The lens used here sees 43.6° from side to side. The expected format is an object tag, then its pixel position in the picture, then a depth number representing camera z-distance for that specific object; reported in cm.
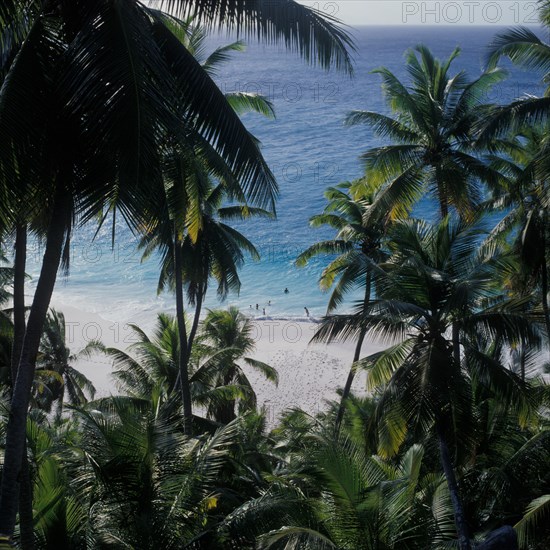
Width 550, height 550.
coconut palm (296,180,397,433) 1989
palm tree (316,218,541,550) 1080
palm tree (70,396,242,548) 855
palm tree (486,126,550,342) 1416
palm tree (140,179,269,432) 1862
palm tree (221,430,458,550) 878
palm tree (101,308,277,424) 2141
